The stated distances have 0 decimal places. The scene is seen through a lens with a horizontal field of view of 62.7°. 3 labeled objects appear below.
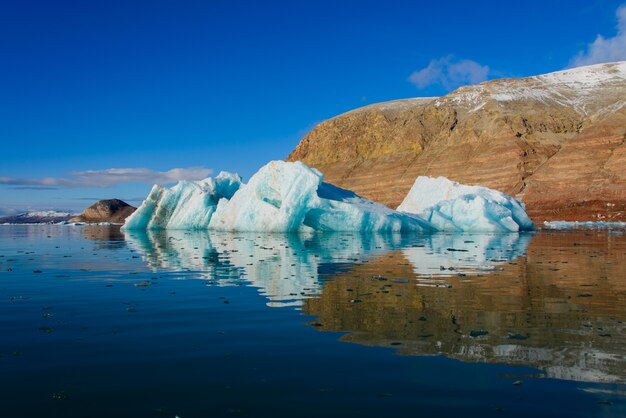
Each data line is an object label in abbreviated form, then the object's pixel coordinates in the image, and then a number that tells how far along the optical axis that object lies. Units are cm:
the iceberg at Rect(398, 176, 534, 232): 3731
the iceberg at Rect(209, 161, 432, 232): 3409
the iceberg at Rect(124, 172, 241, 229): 4312
